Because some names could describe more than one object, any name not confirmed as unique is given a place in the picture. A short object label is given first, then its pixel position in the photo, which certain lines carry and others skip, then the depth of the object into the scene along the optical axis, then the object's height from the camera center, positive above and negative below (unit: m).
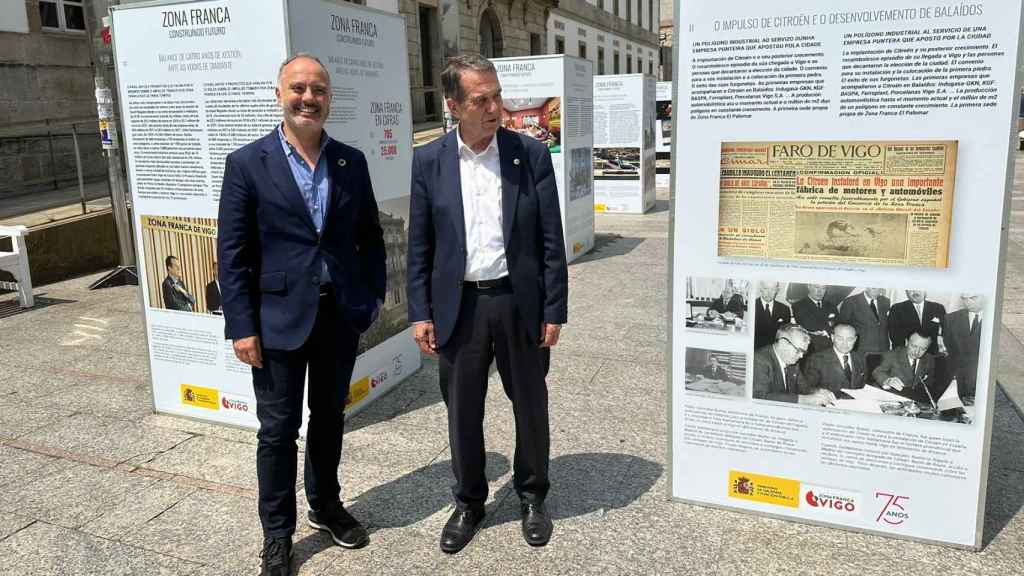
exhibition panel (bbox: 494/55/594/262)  9.02 +0.24
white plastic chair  7.72 -1.17
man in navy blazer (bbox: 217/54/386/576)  2.88 -0.51
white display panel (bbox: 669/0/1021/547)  2.69 -0.47
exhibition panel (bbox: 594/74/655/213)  13.38 -0.29
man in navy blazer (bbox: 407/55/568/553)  2.96 -0.47
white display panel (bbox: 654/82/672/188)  18.25 +0.11
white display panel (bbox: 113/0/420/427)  4.09 +0.04
